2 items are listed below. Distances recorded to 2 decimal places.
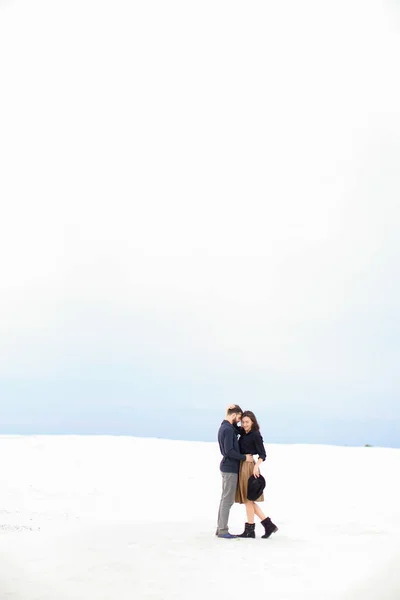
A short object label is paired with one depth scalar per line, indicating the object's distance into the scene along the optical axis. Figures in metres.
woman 12.86
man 12.71
